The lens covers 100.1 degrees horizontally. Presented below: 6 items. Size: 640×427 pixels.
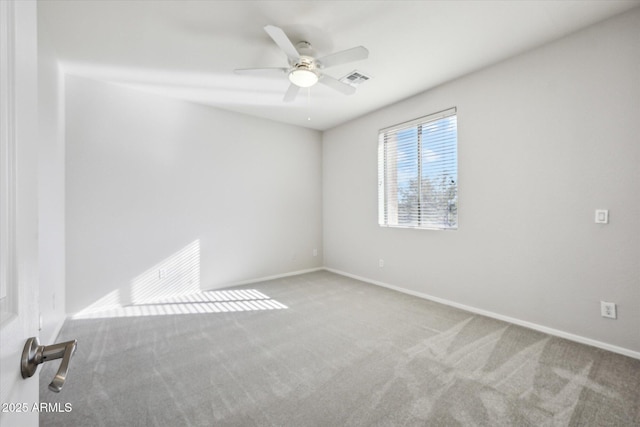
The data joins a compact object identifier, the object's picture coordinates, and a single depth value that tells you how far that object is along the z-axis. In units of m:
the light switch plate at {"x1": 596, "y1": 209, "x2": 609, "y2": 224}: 2.21
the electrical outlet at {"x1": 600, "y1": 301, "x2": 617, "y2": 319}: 2.18
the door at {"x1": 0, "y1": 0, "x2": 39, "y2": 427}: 0.47
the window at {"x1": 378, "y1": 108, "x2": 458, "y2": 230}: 3.30
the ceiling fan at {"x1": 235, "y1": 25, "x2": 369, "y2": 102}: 2.11
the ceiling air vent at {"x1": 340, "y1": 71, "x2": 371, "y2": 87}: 3.01
